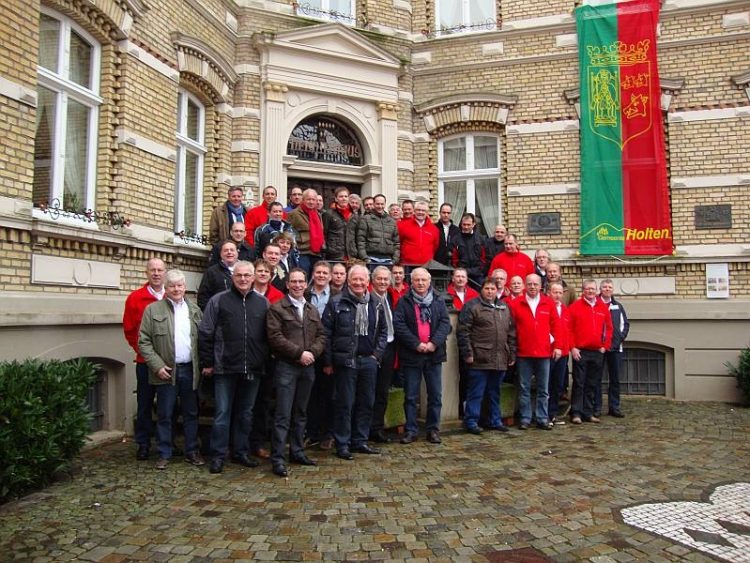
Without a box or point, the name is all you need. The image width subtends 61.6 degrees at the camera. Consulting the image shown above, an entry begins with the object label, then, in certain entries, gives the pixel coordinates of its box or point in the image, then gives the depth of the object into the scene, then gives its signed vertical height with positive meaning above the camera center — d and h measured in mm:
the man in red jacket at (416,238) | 8898 +1117
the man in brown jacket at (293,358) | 5629 -373
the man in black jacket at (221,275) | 6613 +440
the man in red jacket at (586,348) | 8039 -411
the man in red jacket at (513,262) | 8719 +766
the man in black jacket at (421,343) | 6754 -286
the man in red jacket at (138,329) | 5980 -149
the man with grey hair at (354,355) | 6102 -375
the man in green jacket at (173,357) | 5742 -369
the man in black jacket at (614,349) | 8500 -441
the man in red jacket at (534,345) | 7547 -345
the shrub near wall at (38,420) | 4616 -813
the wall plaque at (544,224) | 10836 +1604
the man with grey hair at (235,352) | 5609 -325
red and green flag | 10359 +3050
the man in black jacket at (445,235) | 9359 +1220
